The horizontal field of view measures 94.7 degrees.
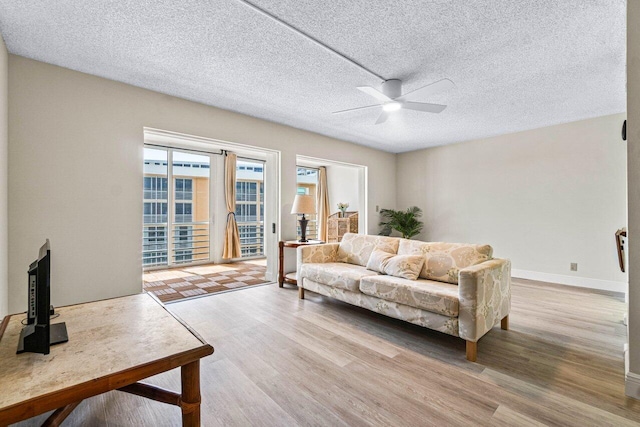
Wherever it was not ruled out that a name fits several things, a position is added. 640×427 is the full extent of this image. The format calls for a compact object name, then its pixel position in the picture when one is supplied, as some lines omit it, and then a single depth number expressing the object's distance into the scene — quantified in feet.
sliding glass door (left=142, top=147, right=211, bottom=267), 18.30
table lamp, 14.26
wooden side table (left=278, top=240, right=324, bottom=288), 14.04
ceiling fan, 9.23
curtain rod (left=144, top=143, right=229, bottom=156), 18.03
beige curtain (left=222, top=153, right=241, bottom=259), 20.22
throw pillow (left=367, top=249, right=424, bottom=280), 9.51
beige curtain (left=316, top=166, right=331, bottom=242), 25.11
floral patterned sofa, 7.42
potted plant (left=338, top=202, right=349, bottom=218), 21.16
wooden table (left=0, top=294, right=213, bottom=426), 3.15
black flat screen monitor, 3.85
